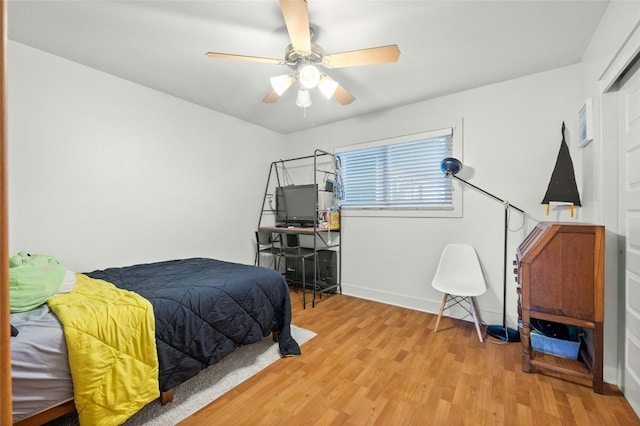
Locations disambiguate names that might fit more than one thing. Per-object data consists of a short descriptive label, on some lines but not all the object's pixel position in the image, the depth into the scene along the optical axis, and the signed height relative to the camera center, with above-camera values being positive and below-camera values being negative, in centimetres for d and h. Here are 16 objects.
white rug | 146 -114
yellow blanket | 123 -71
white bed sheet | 113 -69
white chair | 250 -63
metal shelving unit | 350 -25
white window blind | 295 +46
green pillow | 136 -39
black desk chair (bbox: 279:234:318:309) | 363 -57
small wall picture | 191 +66
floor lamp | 238 -51
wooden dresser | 167 -50
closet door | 150 -2
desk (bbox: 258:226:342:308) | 366 -72
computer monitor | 367 +9
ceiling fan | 148 +100
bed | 117 -67
